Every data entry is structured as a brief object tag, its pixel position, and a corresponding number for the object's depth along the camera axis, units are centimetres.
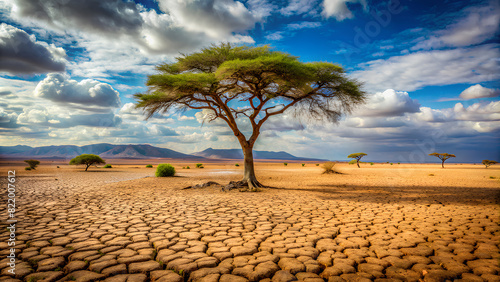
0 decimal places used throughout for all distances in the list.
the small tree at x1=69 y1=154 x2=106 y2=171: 2755
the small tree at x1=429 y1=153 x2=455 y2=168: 3926
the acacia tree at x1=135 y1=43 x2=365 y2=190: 1034
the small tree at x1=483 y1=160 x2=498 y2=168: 3984
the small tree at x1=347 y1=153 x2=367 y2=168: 3933
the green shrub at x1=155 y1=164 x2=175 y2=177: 1967
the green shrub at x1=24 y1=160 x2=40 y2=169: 2659
